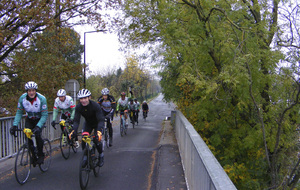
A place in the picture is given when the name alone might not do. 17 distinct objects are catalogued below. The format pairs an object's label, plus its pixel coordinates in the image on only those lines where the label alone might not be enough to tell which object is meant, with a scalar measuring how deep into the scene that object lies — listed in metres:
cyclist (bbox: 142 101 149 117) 23.22
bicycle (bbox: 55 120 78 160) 7.81
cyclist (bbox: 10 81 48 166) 5.61
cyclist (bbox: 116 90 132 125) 11.88
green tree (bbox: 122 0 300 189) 9.47
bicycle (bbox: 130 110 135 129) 16.82
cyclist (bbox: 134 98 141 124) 18.57
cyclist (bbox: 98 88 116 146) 8.84
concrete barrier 2.21
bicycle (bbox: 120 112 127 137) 12.54
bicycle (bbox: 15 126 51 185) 5.35
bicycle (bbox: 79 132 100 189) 4.92
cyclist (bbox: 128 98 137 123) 16.16
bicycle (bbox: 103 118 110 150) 9.28
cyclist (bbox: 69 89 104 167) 5.27
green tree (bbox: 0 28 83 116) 12.94
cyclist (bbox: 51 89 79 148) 7.80
